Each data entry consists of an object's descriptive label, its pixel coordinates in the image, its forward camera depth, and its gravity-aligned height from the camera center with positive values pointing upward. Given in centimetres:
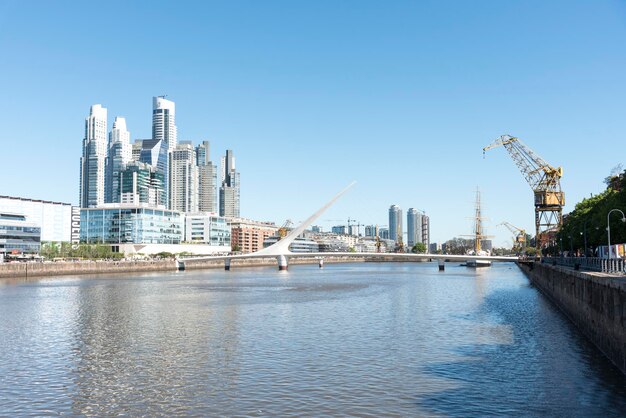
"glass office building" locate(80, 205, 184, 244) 17262 +719
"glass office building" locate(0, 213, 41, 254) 12575 +310
